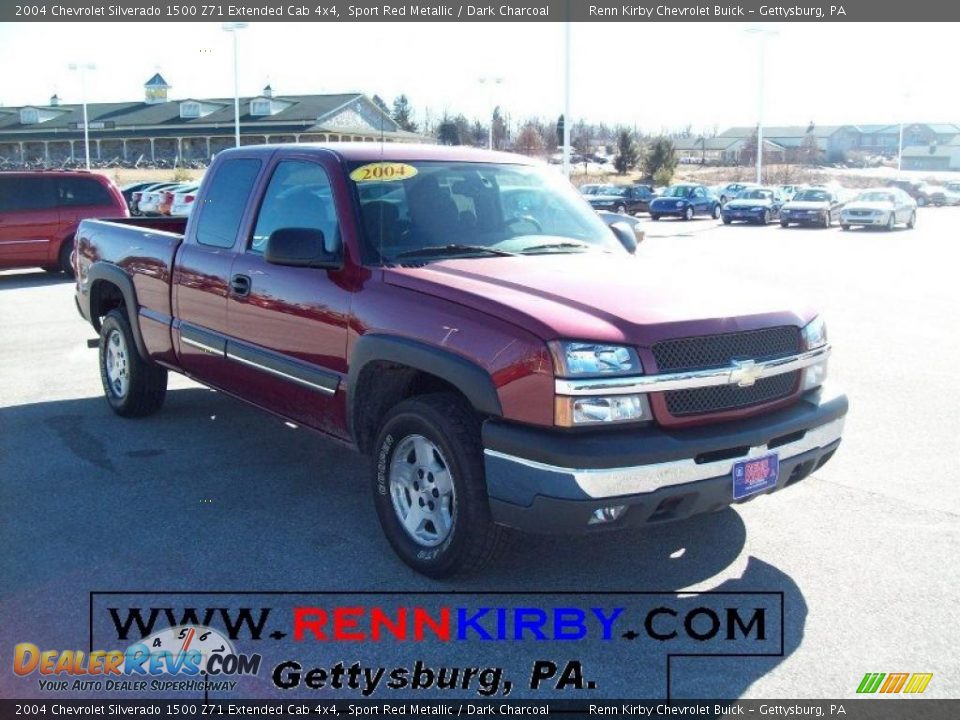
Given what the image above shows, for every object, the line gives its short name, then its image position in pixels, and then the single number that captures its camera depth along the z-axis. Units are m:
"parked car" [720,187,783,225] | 38.84
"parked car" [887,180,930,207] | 60.12
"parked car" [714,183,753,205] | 45.85
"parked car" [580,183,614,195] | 44.12
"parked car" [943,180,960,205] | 61.97
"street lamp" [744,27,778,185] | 48.53
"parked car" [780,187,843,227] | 36.53
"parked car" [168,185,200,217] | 26.81
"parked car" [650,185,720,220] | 41.91
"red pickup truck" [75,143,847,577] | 3.96
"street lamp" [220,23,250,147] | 35.59
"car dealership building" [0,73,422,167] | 57.06
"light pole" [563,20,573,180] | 27.91
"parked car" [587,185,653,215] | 42.69
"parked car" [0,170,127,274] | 16.77
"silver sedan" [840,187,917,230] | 35.03
